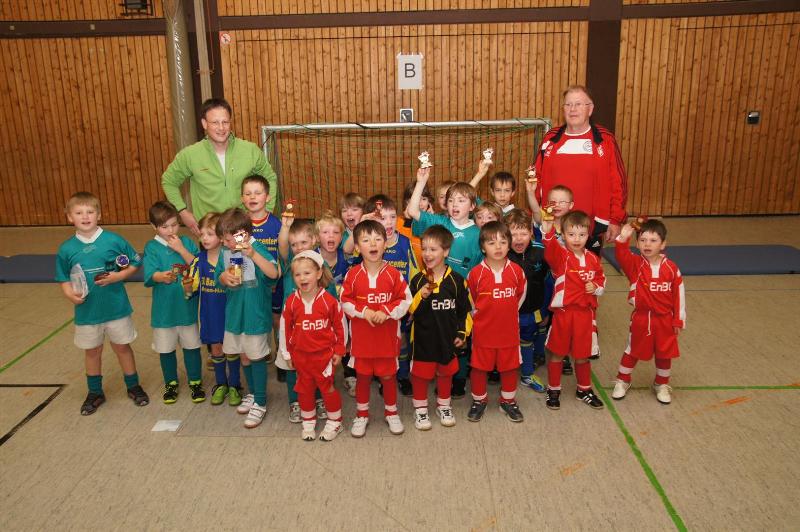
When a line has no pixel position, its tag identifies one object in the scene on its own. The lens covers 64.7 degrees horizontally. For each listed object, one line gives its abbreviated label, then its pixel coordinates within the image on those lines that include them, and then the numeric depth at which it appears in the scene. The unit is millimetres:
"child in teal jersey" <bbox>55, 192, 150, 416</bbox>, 4051
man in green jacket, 4738
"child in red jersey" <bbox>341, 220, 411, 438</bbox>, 3725
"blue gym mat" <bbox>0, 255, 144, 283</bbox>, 7270
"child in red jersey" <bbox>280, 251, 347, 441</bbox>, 3715
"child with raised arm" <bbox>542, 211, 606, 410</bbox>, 4062
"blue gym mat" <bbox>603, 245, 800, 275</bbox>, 7023
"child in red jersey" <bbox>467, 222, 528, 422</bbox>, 3889
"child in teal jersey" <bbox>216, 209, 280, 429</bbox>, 3896
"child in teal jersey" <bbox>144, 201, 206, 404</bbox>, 4148
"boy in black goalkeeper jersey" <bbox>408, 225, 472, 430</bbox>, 3783
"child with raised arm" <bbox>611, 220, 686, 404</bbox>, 4078
